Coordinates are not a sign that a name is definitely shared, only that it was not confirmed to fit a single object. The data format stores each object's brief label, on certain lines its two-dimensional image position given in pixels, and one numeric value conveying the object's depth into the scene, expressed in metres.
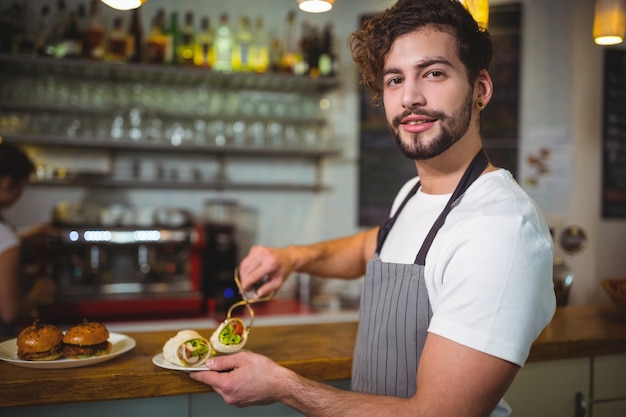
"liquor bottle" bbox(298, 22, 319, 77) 3.87
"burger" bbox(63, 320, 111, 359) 1.45
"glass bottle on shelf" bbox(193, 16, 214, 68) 3.67
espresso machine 3.14
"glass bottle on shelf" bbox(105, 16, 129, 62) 3.52
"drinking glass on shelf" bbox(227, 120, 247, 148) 3.74
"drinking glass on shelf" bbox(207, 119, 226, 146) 3.66
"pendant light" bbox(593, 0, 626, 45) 2.04
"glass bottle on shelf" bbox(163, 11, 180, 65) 3.63
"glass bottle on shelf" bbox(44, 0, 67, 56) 3.40
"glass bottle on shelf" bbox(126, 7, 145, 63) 3.54
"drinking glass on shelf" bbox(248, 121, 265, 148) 3.78
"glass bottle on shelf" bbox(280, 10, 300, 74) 3.84
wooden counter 1.35
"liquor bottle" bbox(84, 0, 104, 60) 3.44
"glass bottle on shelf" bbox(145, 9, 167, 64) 3.56
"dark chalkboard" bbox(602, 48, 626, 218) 3.74
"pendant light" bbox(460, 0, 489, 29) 1.73
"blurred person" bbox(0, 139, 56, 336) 2.53
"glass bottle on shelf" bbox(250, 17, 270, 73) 3.79
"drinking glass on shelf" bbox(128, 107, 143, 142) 3.57
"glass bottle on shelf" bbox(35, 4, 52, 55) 3.40
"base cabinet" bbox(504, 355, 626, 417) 1.82
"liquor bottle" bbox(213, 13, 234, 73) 3.64
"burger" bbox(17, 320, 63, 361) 1.42
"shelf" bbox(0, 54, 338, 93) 3.32
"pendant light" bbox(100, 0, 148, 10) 1.48
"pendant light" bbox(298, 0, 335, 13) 1.62
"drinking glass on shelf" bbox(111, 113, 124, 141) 3.50
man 1.14
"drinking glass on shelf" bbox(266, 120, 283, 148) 3.79
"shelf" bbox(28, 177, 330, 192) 3.56
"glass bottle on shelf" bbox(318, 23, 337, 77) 3.83
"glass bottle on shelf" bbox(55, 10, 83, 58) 3.35
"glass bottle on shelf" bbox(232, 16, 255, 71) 3.70
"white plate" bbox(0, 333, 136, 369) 1.41
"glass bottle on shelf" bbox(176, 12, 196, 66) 3.65
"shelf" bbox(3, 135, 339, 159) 3.32
